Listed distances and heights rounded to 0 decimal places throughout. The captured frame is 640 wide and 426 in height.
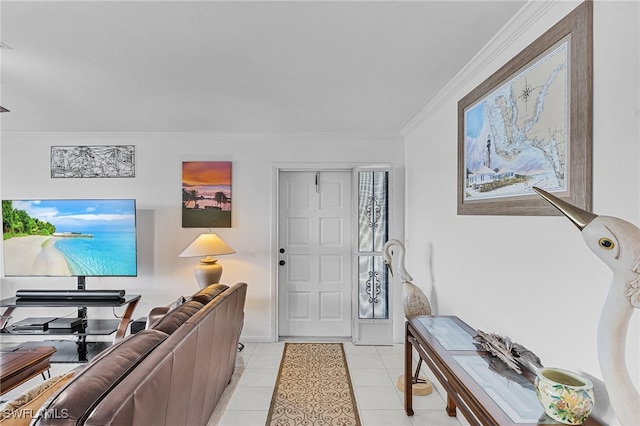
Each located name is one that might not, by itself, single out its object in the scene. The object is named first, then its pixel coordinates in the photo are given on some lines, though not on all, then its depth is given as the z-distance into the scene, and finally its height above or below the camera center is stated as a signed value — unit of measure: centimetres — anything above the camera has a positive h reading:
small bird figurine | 264 -75
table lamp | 337 -43
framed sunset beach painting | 376 +20
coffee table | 211 -105
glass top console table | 121 -74
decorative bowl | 107 -62
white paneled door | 396 -50
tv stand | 318 -105
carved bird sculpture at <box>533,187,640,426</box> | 87 -23
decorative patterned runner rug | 236 -148
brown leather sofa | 107 -64
